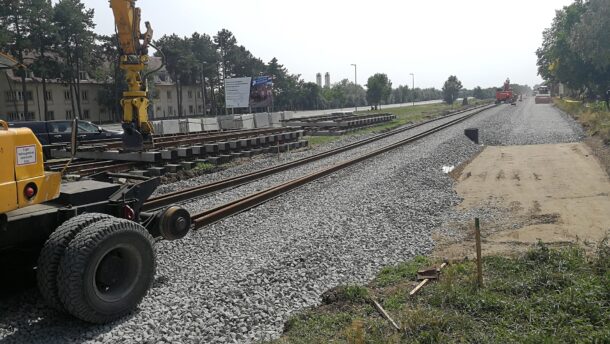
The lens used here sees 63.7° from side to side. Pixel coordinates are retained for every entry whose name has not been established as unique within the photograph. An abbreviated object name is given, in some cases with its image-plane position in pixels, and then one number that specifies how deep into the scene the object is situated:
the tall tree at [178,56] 73.00
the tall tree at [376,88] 75.69
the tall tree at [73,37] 54.75
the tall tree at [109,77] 65.06
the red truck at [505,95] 84.38
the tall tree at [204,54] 78.25
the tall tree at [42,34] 50.31
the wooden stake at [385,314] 4.93
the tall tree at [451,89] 99.19
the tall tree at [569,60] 49.19
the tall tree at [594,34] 34.44
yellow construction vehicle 4.83
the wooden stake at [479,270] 5.84
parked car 20.11
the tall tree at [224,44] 82.31
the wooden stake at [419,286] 5.78
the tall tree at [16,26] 46.75
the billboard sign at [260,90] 52.31
